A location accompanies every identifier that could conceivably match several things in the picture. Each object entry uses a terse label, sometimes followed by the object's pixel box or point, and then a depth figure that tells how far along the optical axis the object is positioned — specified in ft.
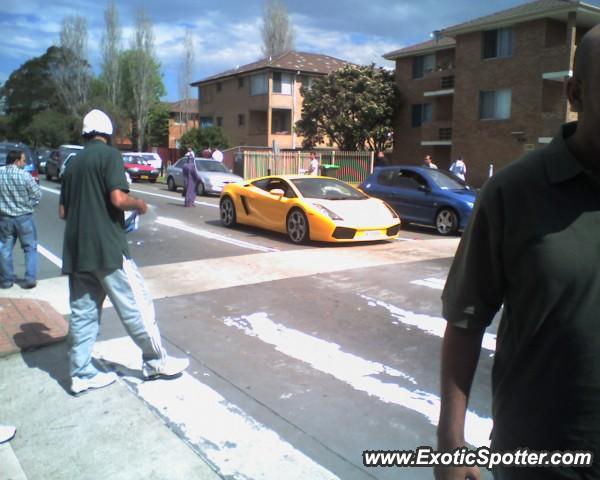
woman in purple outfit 57.00
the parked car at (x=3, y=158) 42.98
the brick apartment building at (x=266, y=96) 149.28
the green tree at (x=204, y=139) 135.23
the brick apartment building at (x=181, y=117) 209.70
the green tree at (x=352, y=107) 113.19
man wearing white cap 13.16
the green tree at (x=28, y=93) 232.73
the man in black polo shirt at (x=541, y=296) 4.81
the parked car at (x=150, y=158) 103.19
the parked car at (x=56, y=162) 95.44
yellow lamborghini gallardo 34.81
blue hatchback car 41.63
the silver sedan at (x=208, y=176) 70.49
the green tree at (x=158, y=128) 214.34
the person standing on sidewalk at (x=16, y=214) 23.88
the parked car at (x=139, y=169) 98.12
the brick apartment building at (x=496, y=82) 86.94
